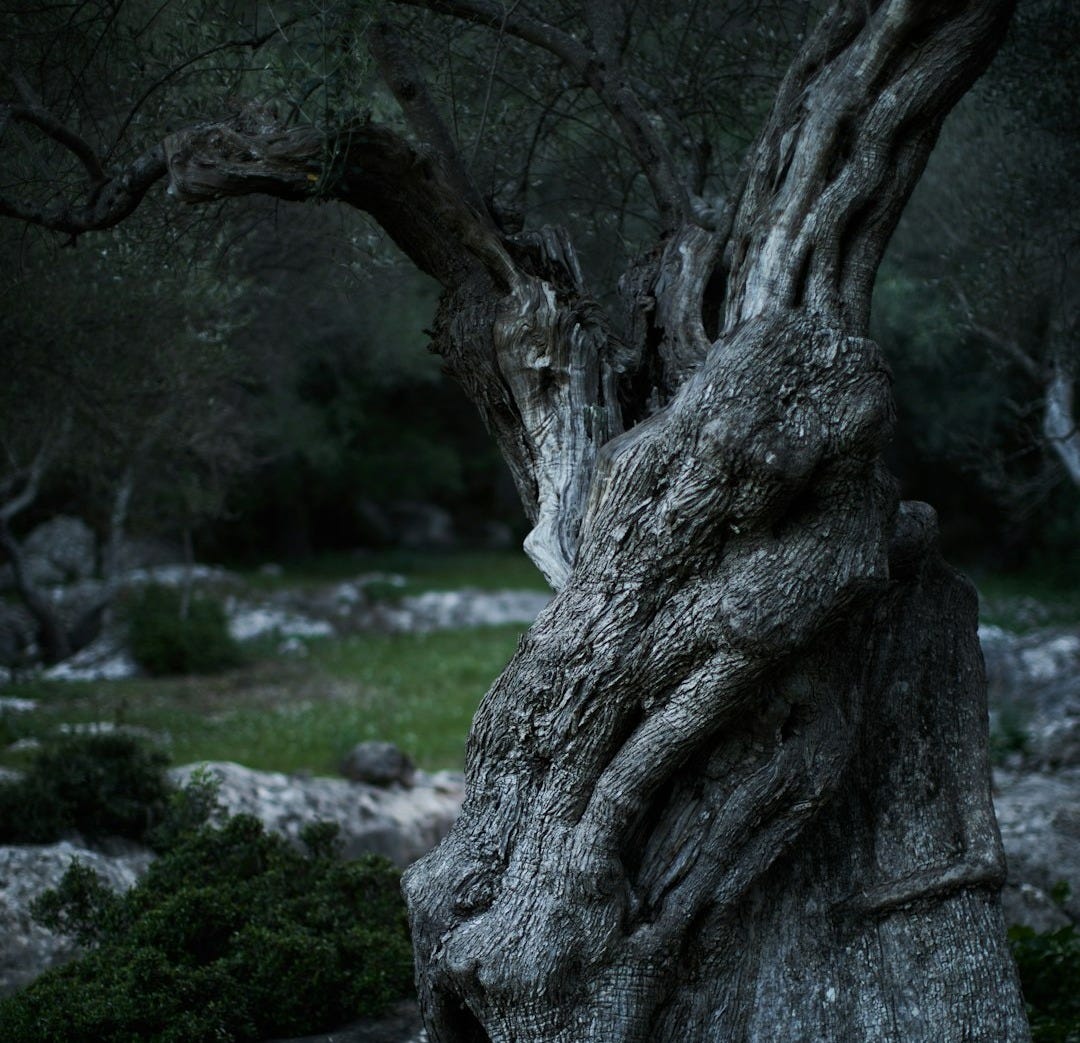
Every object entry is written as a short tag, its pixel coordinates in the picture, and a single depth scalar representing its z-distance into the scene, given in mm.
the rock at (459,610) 20938
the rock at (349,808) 8234
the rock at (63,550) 22312
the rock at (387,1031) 5379
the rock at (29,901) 6277
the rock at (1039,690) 11906
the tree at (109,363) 7441
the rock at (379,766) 10039
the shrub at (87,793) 7363
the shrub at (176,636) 16750
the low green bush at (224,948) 5020
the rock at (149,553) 23325
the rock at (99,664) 16281
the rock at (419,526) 30531
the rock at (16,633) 17469
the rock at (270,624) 19734
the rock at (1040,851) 7332
